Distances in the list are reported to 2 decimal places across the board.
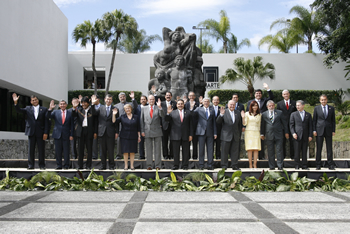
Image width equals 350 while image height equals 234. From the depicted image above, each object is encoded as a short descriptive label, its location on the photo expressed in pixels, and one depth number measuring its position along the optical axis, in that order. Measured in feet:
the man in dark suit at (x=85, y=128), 24.75
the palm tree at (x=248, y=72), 85.97
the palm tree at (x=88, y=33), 87.20
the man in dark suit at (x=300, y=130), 24.99
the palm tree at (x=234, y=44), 112.68
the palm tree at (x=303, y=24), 95.61
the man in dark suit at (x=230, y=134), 24.85
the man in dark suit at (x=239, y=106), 27.92
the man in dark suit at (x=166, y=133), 27.68
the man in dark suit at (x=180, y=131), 24.84
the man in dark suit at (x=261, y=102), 27.37
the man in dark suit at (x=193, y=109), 27.86
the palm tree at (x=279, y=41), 102.15
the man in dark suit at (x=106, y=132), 24.58
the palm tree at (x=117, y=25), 88.28
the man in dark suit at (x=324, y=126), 24.91
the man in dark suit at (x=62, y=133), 25.32
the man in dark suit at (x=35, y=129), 25.35
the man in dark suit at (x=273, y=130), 24.73
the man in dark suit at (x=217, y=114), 26.42
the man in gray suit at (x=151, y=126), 24.93
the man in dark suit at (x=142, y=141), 28.55
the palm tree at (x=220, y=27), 107.65
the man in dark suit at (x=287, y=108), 26.94
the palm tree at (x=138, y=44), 118.52
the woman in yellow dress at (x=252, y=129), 25.48
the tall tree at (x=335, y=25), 58.03
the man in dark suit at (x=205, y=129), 24.88
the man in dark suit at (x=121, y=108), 28.37
